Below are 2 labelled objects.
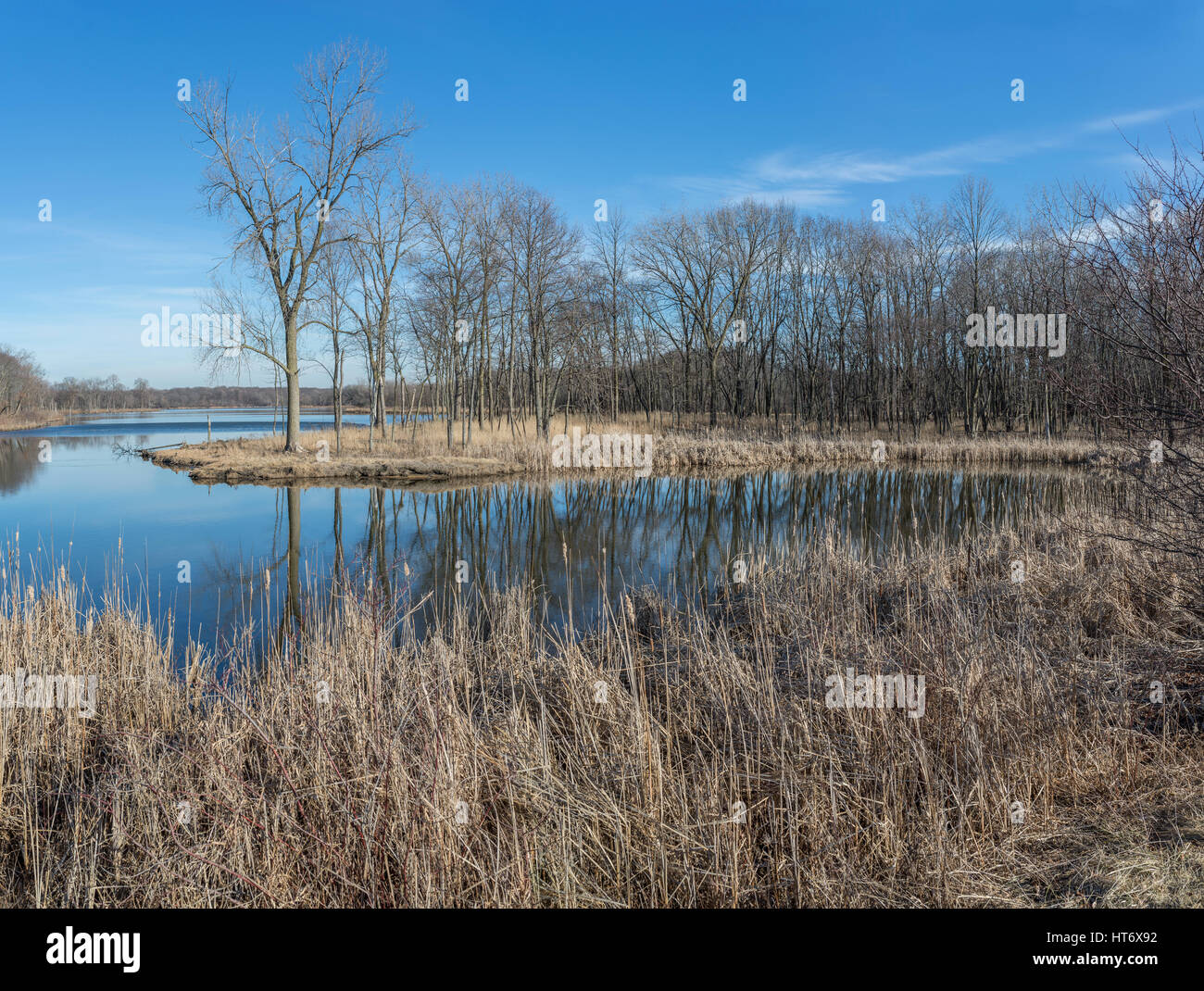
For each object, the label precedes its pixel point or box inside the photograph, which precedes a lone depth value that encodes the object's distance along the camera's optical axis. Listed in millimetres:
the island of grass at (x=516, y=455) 22078
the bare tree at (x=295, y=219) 22938
